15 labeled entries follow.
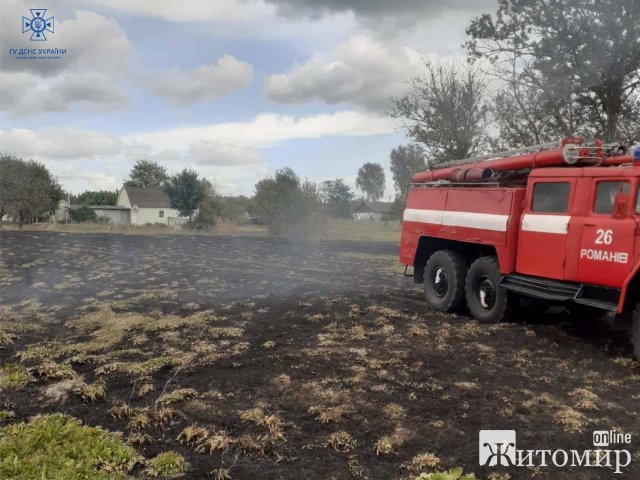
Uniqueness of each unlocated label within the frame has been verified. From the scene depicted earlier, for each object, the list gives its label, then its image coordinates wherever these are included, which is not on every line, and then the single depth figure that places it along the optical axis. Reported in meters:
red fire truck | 6.69
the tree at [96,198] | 82.69
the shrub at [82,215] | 60.99
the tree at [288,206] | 31.36
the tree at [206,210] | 42.66
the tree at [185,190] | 44.62
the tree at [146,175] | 89.75
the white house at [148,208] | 66.94
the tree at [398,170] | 76.96
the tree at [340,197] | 32.06
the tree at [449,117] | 22.53
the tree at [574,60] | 14.29
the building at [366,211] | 106.25
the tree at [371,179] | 123.31
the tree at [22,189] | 41.62
